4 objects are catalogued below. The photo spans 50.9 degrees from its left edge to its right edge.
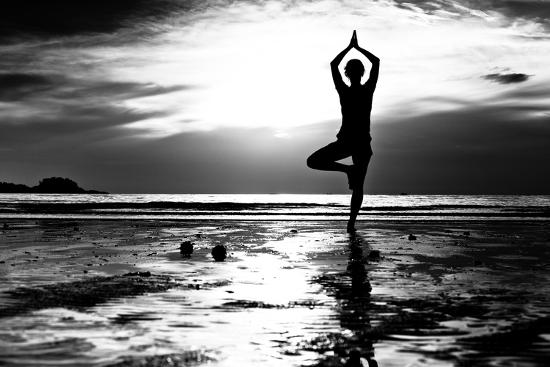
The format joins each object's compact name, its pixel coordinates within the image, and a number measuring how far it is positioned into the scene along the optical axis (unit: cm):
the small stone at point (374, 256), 660
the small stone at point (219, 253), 672
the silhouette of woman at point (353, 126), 953
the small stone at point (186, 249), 742
